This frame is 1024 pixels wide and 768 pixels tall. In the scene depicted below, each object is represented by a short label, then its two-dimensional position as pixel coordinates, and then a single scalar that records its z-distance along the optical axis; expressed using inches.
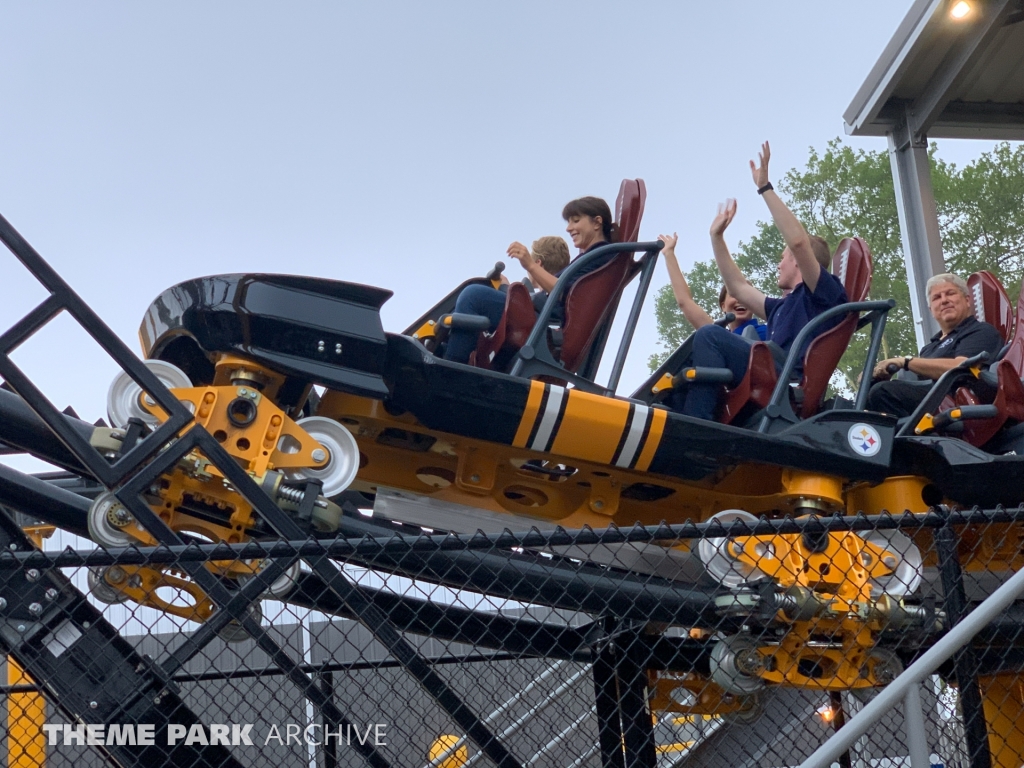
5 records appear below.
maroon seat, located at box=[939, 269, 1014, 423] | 212.2
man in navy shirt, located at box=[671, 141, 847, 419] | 170.1
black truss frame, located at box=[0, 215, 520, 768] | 118.9
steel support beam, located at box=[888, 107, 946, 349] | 339.9
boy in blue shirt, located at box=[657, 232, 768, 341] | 210.4
